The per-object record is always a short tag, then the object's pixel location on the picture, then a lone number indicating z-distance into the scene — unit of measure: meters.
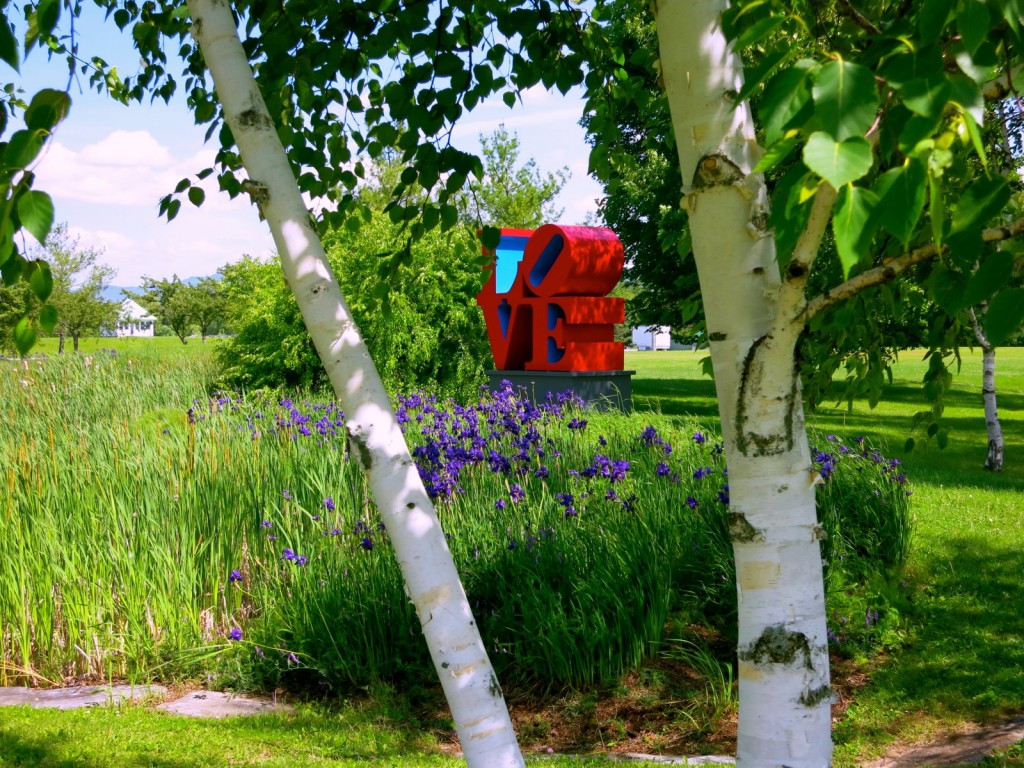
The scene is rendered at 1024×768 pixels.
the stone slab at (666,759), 3.17
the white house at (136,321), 55.54
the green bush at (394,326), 12.10
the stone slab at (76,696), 3.70
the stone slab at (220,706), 3.65
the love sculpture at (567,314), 10.66
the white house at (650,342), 87.38
